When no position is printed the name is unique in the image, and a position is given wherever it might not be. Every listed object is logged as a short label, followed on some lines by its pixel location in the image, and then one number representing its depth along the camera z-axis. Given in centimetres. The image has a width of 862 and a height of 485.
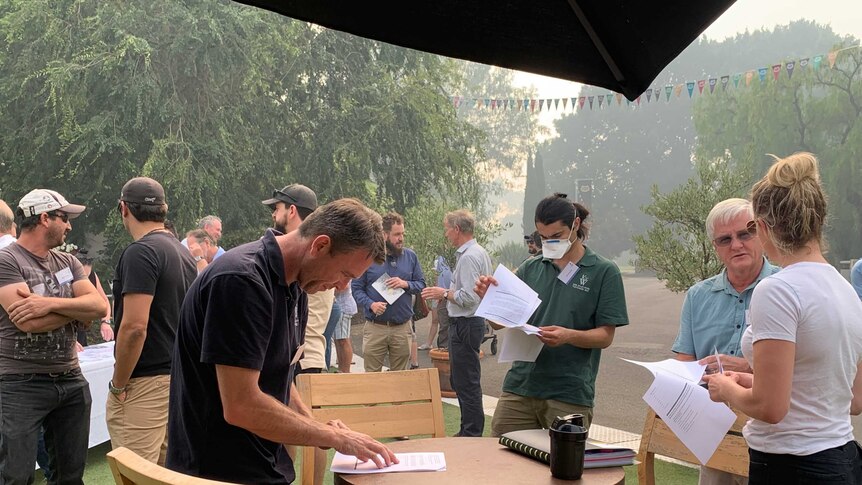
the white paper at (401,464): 251
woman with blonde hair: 201
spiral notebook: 259
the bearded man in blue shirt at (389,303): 717
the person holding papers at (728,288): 304
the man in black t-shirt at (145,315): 349
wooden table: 245
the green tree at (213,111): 1620
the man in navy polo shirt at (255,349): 202
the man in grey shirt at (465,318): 632
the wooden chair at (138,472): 145
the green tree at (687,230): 686
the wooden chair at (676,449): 283
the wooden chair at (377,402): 329
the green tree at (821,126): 3438
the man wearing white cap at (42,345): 359
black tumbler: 242
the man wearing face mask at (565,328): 355
